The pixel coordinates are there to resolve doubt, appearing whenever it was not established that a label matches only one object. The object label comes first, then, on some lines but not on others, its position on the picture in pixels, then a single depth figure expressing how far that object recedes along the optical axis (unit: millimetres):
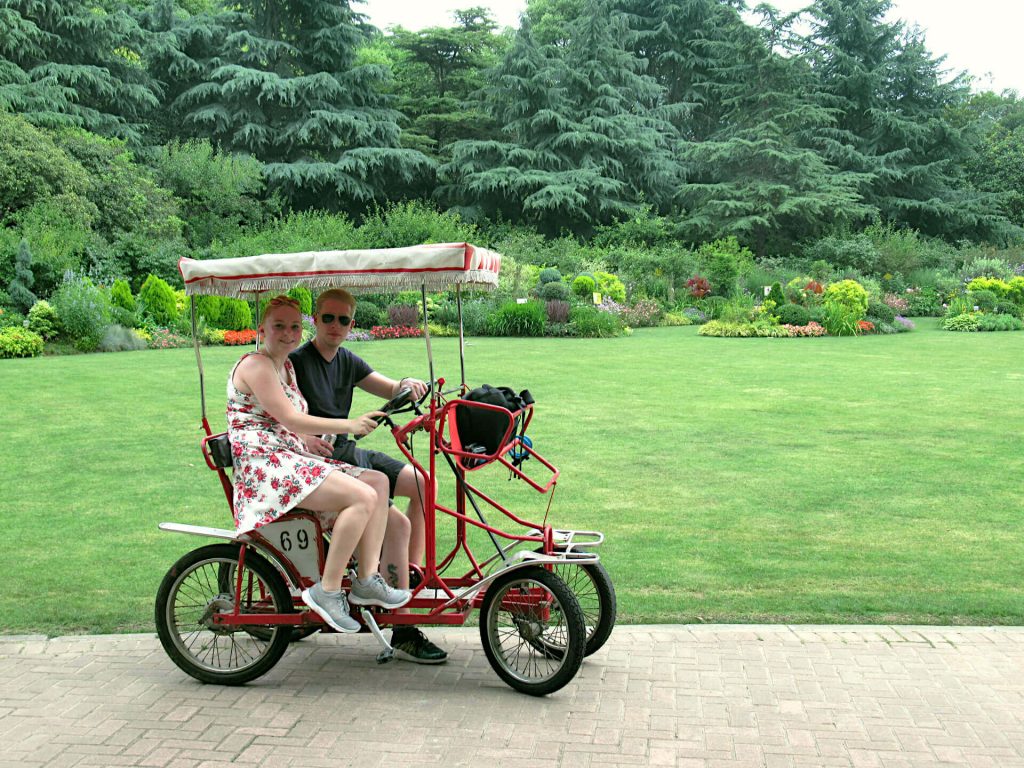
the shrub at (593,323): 22656
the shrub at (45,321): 18984
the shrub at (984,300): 26812
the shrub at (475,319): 23141
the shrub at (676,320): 27000
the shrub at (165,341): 19875
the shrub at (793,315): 24344
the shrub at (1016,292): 27922
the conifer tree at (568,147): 41281
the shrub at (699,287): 29844
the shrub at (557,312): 23141
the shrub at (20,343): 17828
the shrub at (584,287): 25250
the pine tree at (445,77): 43781
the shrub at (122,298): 21156
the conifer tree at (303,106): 39219
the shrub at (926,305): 30094
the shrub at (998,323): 24719
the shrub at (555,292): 24250
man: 4547
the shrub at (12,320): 19188
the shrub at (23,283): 20781
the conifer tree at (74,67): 34469
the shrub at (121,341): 19203
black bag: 4371
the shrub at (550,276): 25862
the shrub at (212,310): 20844
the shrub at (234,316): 21312
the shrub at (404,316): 23172
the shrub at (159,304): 21641
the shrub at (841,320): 23750
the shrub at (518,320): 22703
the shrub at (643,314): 26094
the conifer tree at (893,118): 46094
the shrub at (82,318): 19031
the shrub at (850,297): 24344
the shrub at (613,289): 27203
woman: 4141
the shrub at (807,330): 23562
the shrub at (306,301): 22428
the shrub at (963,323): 24703
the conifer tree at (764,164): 42094
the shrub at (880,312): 24870
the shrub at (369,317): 23297
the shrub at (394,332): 22586
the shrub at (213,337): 20547
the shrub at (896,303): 28547
